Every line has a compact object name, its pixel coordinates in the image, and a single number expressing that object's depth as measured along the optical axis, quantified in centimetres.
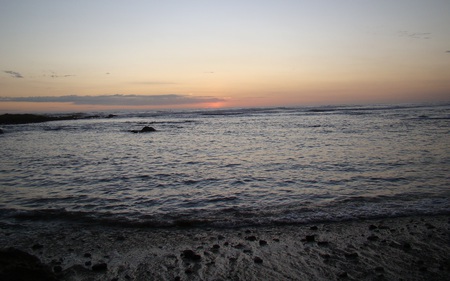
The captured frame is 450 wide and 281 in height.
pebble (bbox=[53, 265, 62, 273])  568
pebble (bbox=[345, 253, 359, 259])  612
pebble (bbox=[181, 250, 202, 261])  616
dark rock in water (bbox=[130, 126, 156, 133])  4172
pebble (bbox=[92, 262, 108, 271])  576
